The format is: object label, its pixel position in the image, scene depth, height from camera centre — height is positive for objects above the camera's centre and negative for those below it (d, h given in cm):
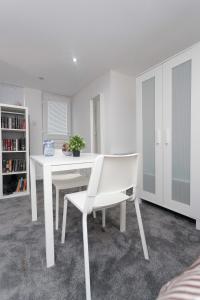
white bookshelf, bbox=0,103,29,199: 270 -18
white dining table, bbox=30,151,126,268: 111 -34
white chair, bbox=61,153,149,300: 90 -25
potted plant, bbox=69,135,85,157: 159 +1
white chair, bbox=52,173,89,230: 164 -41
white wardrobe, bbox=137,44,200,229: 168 +15
